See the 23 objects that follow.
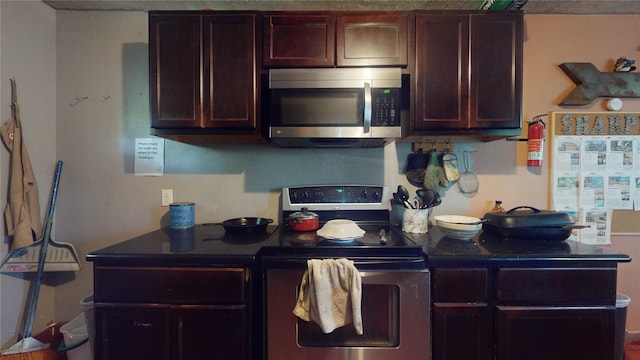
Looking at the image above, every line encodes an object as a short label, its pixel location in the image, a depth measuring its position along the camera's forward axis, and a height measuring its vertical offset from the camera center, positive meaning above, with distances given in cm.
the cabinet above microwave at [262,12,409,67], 150 +75
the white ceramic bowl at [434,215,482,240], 145 -28
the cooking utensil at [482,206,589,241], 144 -27
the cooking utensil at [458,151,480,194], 190 -5
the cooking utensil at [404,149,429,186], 187 +6
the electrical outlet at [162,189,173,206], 192 -16
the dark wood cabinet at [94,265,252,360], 120 -61
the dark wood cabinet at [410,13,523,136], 151 +58
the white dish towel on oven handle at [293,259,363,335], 113 -51
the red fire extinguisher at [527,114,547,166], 179 +21
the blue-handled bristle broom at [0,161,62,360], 159 -100
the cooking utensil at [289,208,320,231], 162 -29
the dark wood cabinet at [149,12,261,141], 151 +59
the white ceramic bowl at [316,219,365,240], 134 -29
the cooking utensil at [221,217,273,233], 161 -31
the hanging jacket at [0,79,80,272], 161 -17
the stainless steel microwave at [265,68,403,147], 147 +38
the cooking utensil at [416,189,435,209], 162 -14
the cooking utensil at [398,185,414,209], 164 -14
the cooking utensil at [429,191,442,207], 163 -15
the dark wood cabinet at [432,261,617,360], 120 -61
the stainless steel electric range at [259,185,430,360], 121 -58
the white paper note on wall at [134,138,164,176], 191 +12
